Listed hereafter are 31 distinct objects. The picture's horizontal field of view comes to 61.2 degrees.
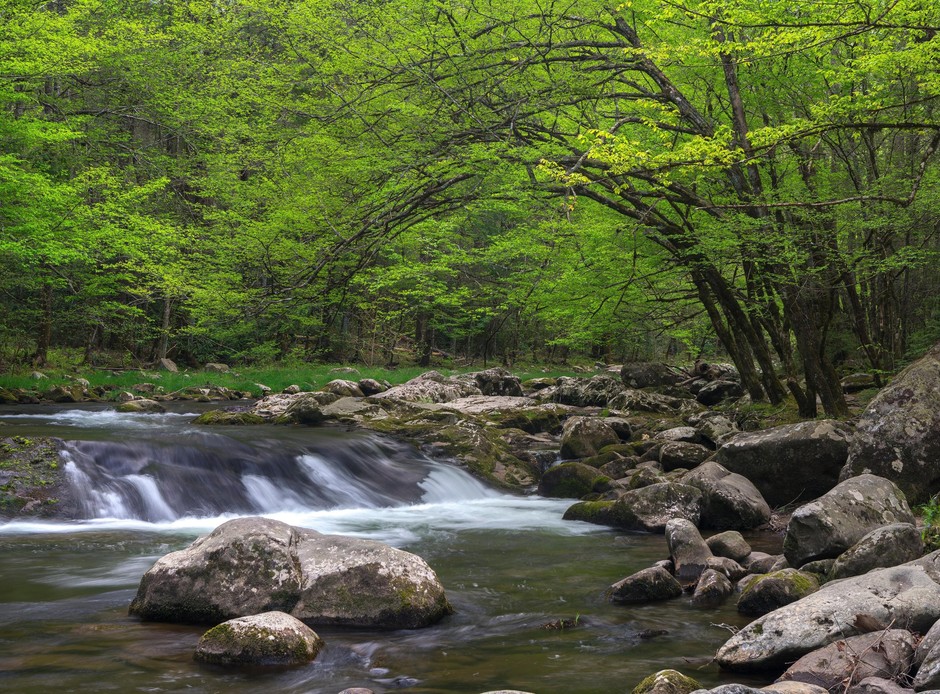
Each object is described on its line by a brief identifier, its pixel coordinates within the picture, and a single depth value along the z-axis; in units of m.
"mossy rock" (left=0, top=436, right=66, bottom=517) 9.28
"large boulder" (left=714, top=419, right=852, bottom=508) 9.83
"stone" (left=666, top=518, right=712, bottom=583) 7.20
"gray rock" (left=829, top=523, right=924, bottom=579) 5.86
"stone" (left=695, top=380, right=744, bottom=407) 19.17
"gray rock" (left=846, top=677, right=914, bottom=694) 3.90
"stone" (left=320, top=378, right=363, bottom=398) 19.80
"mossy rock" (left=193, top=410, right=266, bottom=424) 15.58
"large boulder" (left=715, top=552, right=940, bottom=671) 4.70
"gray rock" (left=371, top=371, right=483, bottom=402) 19.17
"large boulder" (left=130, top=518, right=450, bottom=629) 5.82
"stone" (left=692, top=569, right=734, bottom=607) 6.42
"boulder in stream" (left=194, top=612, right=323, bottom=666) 5.02
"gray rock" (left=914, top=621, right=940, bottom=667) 4.07
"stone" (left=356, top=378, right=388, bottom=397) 20.73
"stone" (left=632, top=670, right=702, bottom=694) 4.18
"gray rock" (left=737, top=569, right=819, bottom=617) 5.98
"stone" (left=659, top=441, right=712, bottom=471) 12.12
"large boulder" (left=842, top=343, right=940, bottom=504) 8.35
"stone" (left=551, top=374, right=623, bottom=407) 20.41
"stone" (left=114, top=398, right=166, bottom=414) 17.08
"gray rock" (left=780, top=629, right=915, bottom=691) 4.20
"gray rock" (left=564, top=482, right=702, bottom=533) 9.48
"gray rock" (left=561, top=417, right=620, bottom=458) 14.12
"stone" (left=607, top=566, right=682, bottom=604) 6.58
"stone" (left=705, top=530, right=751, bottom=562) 7.59
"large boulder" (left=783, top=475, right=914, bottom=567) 6.73
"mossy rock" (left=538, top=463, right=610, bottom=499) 12.11
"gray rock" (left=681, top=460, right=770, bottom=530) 9.36
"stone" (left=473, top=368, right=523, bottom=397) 22.20
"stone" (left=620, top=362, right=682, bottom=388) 21.98
